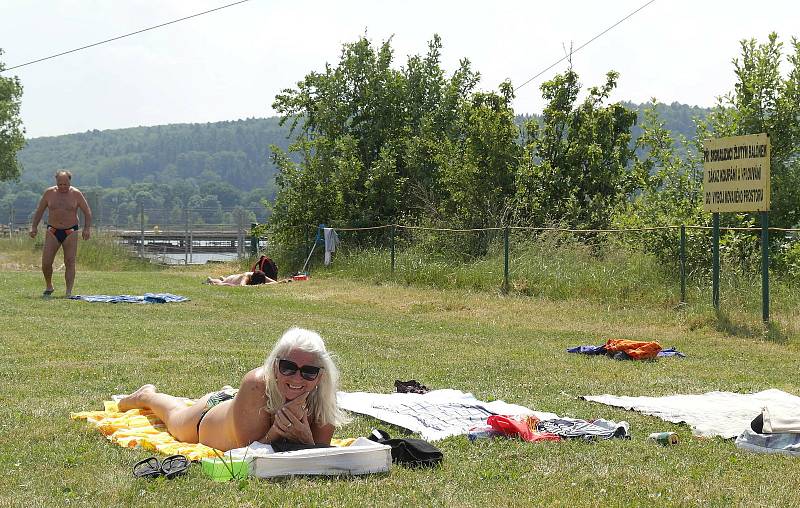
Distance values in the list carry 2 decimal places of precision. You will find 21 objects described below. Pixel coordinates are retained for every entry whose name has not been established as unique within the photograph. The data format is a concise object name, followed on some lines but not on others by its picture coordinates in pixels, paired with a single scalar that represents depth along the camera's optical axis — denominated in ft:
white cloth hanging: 81.76
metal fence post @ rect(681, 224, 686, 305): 47.60
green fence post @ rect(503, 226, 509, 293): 57.77
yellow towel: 18.60
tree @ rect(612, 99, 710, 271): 52.95
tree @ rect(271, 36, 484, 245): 87.30
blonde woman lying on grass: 16.89
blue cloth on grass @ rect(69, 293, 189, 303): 52.49
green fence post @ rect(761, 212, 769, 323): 42.52
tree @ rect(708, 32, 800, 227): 56.24
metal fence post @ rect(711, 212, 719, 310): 45.09
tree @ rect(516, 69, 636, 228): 72.38
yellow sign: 43.83
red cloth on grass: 19.92
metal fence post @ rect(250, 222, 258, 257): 98.78
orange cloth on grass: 34.14
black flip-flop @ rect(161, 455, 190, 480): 16.34
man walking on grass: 53.93
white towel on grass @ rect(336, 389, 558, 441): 21.08
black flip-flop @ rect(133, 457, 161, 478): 16.33
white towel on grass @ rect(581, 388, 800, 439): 21.30
